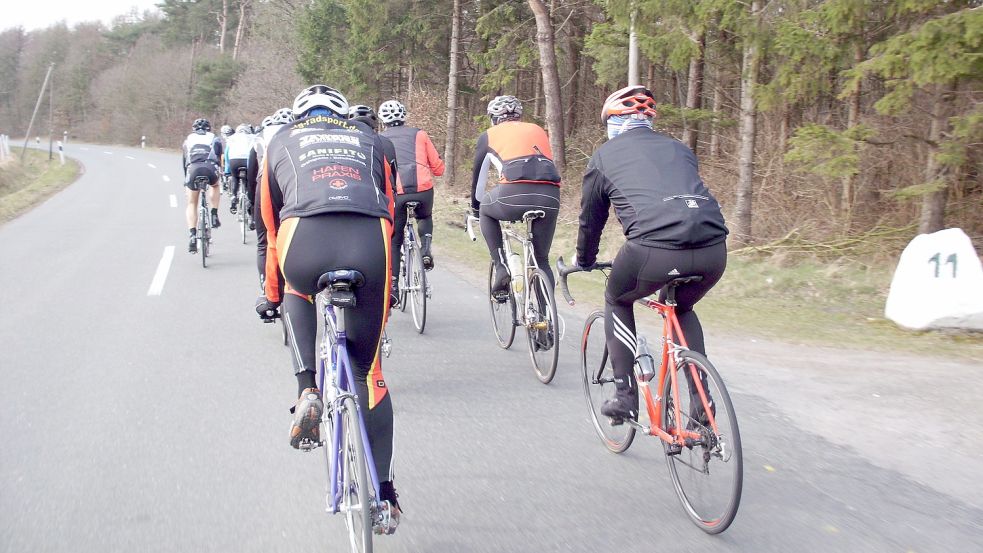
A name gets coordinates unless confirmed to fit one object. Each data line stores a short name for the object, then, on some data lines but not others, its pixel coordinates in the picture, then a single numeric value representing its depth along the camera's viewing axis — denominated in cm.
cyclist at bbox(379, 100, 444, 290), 771
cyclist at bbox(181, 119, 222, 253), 1206
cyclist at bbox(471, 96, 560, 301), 667
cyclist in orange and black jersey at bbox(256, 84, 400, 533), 334
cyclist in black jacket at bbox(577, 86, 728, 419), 390
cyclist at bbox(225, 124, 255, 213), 1564
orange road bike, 369
